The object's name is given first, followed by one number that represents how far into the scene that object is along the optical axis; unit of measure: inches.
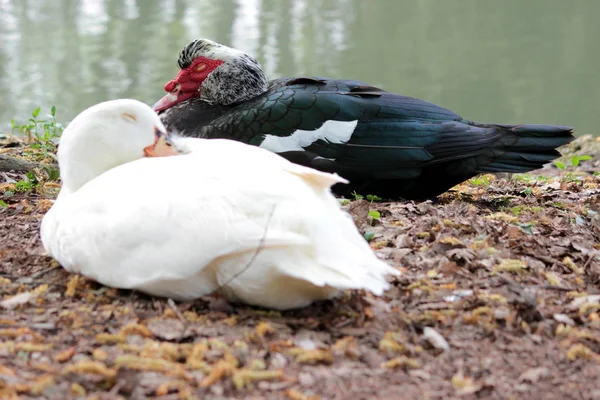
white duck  216.5
